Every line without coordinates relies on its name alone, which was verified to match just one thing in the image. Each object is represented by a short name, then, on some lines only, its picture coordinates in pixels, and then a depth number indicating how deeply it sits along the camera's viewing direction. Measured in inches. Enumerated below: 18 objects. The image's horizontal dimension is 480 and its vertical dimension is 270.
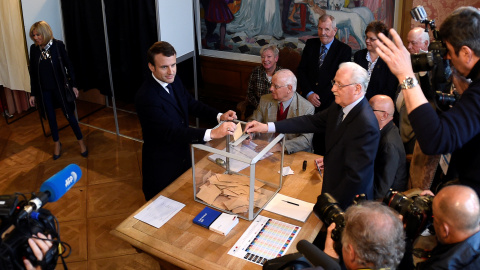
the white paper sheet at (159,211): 113.2
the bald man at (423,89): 134.6
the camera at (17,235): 66.1
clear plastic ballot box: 112.7
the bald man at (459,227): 78.2
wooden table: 100.9
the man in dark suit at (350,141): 107.6
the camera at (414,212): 85.6
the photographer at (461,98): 80.7
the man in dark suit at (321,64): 184.1
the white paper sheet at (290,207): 114.7
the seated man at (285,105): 148.3
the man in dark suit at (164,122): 130.0
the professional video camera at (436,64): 93.0
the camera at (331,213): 82.9
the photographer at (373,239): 72.9
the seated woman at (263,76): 189.2
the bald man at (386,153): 125.2
